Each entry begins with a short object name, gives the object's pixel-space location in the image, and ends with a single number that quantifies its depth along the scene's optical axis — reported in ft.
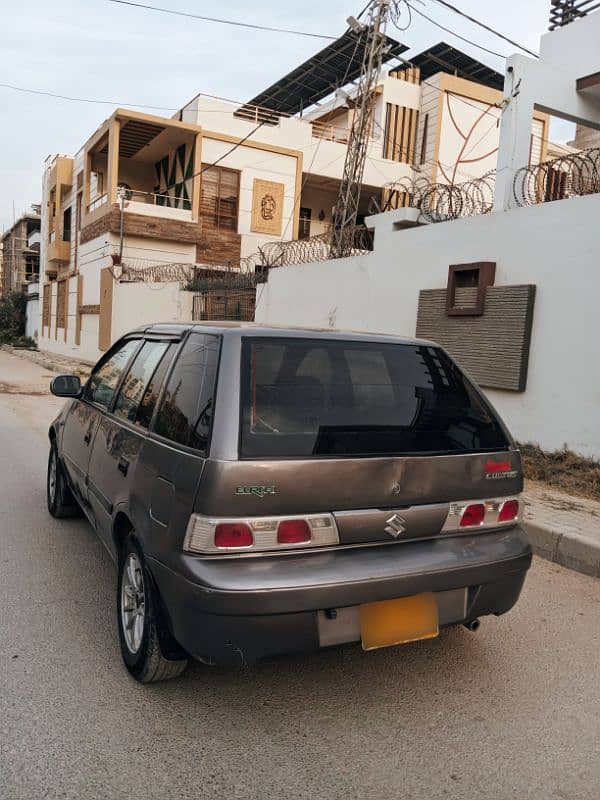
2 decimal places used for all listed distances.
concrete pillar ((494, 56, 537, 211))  27.45
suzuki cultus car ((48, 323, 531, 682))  7.95
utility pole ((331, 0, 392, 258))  42.01
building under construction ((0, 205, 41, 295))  164.25
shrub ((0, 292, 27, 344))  126.52
